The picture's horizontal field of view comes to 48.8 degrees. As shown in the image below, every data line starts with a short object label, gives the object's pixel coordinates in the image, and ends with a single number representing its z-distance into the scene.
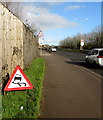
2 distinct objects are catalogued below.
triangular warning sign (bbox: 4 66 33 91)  3.01
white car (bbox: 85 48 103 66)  8.17
